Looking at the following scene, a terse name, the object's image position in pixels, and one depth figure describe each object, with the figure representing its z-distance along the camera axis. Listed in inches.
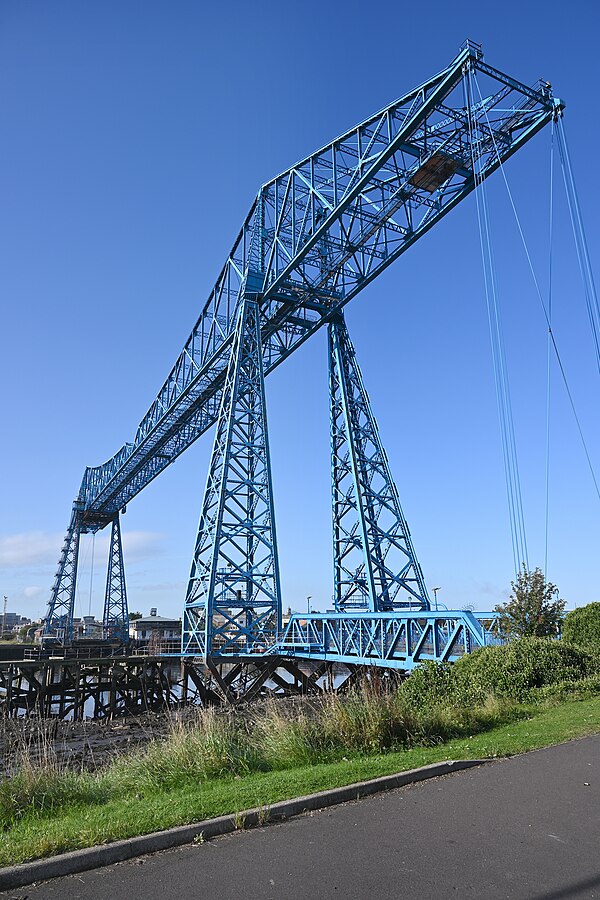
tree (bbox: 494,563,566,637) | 517.3
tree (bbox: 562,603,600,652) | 576.7
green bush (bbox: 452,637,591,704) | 418.2
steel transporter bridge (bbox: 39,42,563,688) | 703.7
